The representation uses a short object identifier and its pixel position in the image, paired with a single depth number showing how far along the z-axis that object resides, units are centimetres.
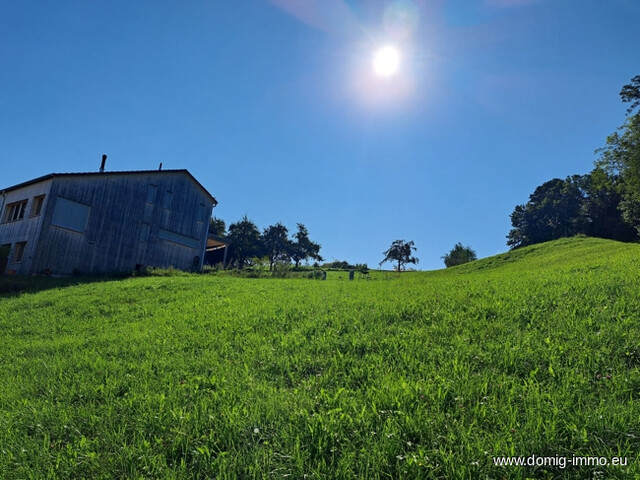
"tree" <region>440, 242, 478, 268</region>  6053
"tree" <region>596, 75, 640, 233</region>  3017
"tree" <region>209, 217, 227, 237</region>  6863
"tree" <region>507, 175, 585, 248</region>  6275
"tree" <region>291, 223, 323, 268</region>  8106
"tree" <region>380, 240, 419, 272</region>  7200
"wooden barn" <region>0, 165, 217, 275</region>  2414
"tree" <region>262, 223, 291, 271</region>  7744
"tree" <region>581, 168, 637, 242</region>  5375
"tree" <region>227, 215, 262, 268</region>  6053
